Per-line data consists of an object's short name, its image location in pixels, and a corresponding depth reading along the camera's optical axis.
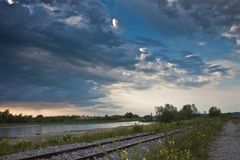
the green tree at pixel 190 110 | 61.26
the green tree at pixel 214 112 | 79.77
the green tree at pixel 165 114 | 40.33
